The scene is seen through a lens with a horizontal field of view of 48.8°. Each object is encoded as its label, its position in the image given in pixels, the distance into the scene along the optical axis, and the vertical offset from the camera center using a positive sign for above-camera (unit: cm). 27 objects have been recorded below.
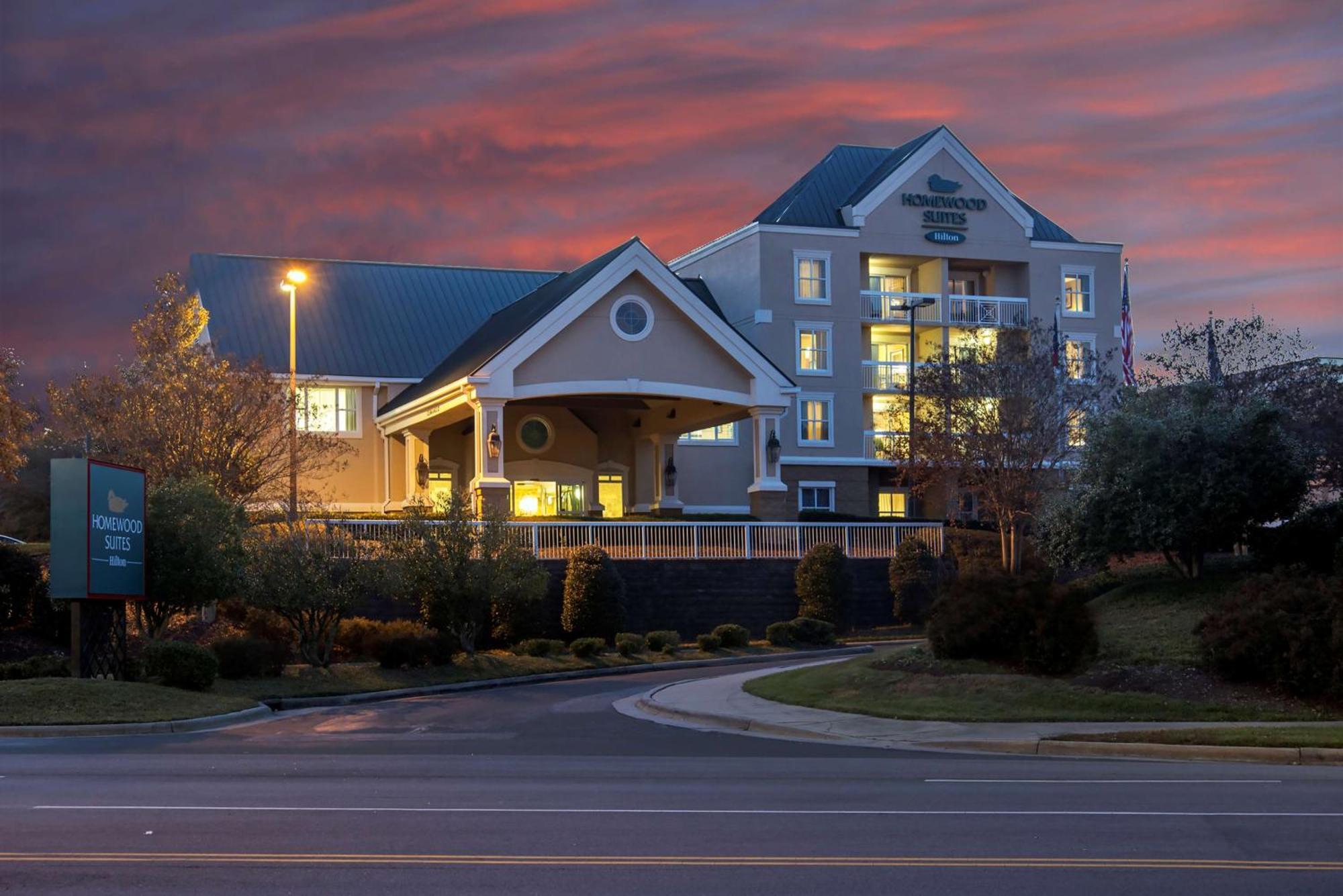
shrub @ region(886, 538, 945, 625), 3938 -119
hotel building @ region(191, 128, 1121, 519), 4166 +654
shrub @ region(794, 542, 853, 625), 3831 -115
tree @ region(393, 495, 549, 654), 3112 -51
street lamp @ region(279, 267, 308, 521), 3491 +365
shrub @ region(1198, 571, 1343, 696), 1933 -141
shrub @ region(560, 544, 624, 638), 3575 -139
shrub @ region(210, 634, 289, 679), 2711 -203
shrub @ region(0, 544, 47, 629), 3103 -79
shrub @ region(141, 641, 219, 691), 2477 -196
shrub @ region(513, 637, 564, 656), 3284 -232
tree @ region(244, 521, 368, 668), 2847 -66
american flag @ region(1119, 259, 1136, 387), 4734 +651
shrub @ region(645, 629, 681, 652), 3466 -230
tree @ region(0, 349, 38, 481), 3778 +336
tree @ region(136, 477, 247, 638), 2791 +1
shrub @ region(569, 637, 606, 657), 3288 -232
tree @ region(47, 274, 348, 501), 3547 +335
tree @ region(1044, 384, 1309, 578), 2470 +89
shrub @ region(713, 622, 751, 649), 3528 -226
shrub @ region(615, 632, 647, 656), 3381 -232
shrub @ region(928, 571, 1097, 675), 2147 -131
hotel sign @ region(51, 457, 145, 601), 2403 +30
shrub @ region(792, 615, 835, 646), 3609 -227
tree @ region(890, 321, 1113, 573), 4131 +326
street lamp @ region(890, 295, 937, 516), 4712 +810
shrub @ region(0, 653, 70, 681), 2566 -208
